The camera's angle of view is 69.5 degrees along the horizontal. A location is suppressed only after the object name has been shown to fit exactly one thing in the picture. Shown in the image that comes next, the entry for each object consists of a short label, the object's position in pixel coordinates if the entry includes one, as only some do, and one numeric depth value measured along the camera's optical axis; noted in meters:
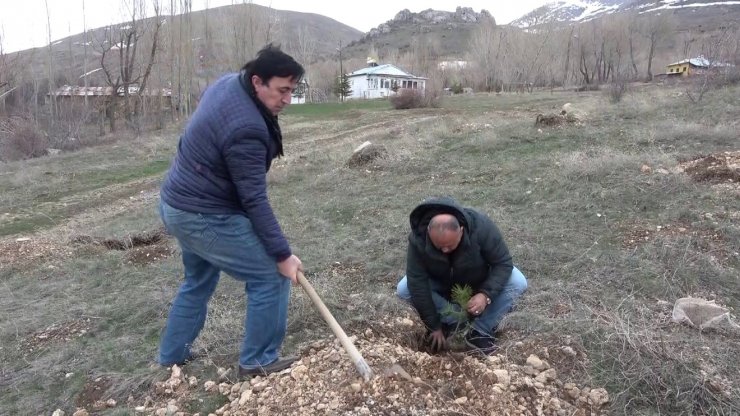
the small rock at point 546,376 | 2.44
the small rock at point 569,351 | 2.64
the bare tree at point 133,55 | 19.98
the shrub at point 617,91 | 15.13
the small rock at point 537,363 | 2.54
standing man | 2.15
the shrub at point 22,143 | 14.41
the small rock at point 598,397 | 2.32
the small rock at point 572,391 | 2.38
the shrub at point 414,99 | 21.97
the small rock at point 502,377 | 2.34
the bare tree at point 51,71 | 21.56
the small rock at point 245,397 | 2.36
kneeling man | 2.77
